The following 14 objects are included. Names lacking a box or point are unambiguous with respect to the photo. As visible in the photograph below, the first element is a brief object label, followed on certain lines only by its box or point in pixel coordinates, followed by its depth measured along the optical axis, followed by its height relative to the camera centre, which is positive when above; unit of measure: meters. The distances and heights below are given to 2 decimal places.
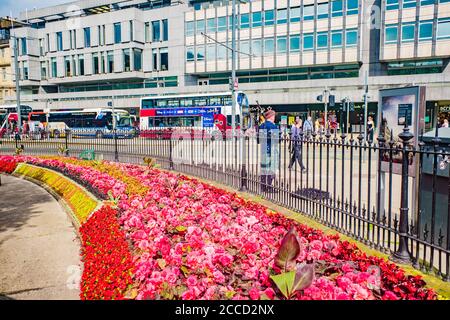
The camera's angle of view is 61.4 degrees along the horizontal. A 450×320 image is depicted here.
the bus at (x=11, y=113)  44.78 +2.11
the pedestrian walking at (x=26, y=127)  35.64 +0.32
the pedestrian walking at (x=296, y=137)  6.82 -0.16
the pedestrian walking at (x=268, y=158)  7.69 -0.63
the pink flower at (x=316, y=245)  4.07 -1.27
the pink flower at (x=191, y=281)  3.32 -1.34
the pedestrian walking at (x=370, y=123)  18.42 +0.20
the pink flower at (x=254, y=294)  3.11 -1.36
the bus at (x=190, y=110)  30.77 +1.61
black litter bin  4.92 -0.85
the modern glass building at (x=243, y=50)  37.66 +9.61
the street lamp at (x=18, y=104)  33.68 +2.32
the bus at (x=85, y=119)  36.94 +1.03
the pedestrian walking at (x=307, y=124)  15.99 +0.15
